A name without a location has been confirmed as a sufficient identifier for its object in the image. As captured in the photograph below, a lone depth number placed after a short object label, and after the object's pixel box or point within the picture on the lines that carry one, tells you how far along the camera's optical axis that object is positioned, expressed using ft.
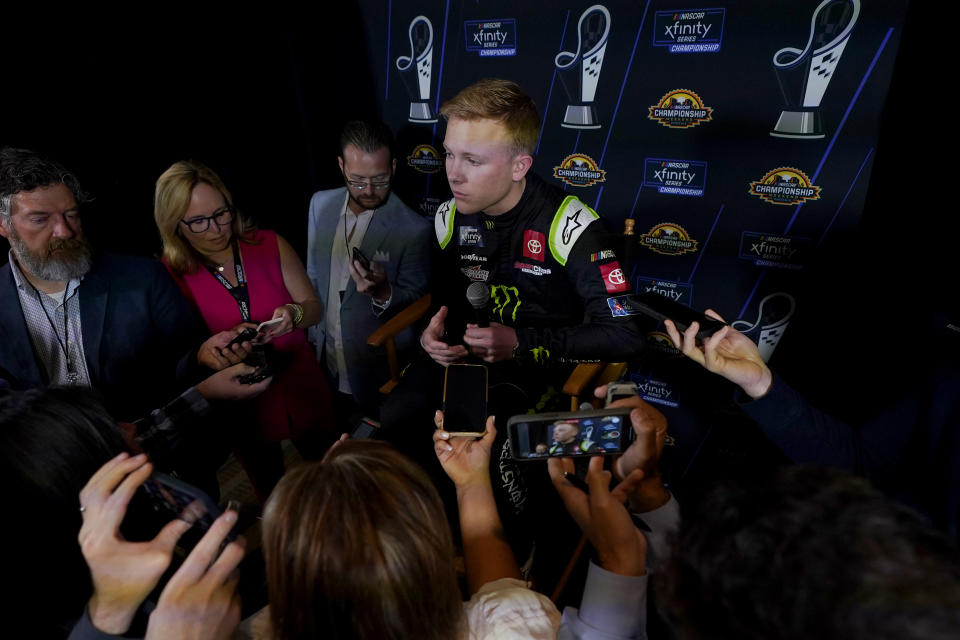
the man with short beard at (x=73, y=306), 5.19
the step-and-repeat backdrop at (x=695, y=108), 6.75
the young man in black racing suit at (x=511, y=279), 6.25
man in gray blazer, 7.88
